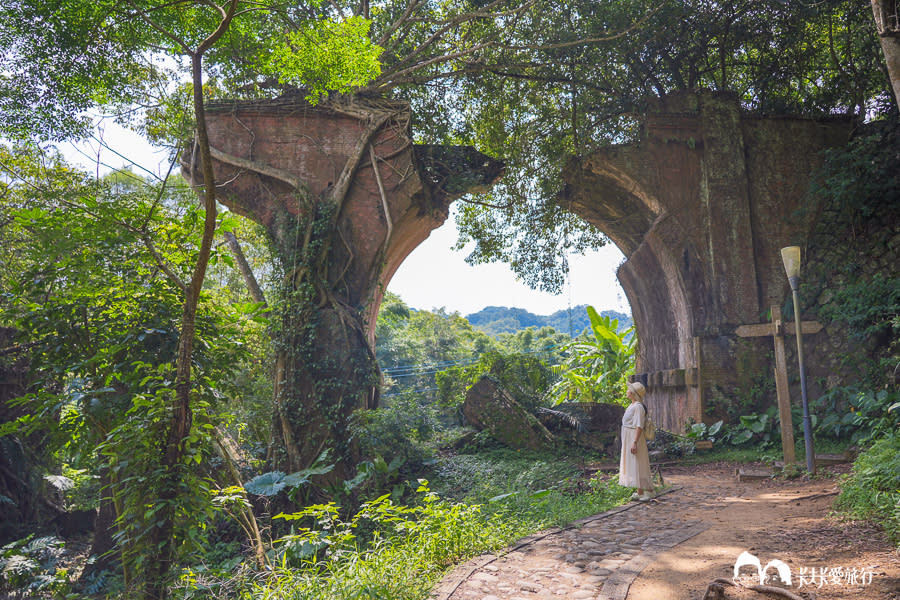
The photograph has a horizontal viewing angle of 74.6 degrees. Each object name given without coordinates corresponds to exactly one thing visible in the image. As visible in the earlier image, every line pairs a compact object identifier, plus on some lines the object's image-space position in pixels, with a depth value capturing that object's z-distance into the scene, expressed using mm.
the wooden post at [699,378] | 10828
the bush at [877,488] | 3990
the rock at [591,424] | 10375
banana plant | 16781
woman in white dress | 6590
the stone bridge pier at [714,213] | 11039
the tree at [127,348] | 4016
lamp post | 7184
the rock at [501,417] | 9977
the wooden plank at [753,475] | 7590
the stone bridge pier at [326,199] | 9625
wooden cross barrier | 7559
